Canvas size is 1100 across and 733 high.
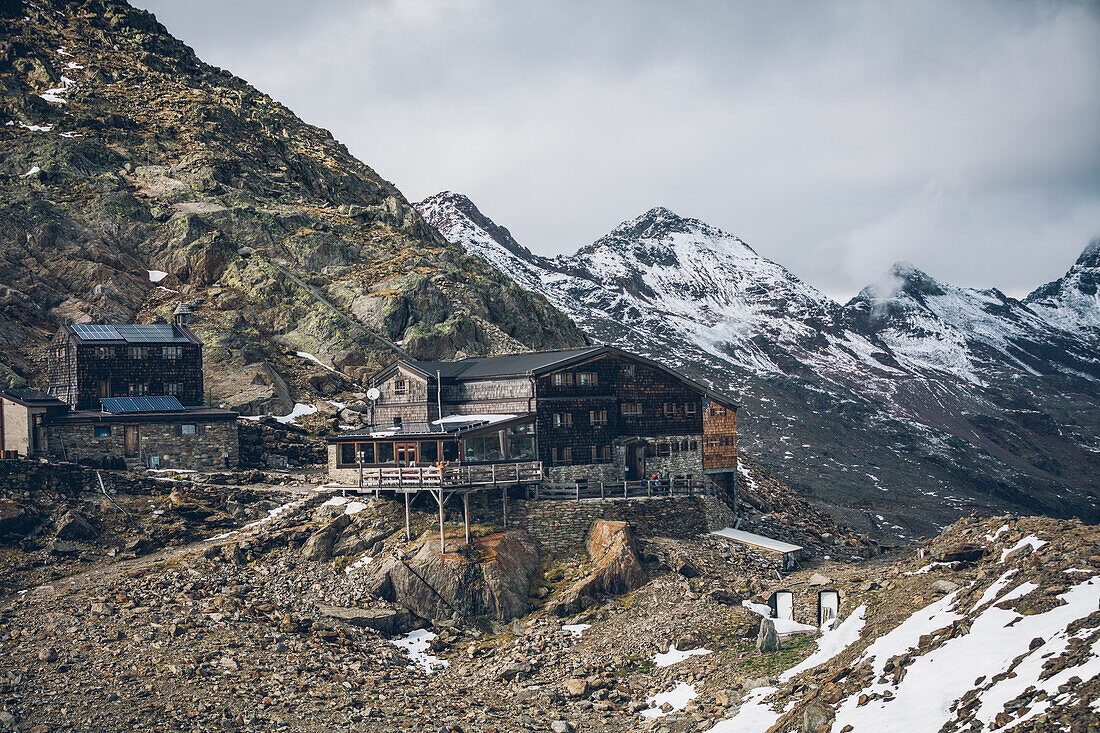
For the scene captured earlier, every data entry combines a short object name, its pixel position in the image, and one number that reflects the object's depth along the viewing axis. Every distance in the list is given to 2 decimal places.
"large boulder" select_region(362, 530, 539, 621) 47.94
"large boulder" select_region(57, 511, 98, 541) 50.06
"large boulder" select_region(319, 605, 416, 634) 45.75
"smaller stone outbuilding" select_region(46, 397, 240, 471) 61.88
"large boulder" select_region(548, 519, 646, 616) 48.28
